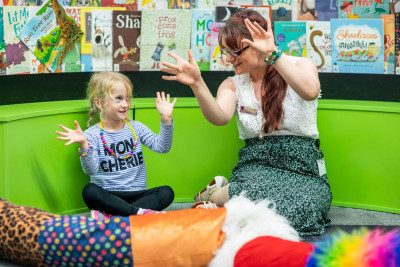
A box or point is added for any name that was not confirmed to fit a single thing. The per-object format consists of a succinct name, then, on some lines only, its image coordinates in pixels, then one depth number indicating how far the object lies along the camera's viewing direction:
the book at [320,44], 3.70
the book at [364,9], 3.67
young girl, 2.95
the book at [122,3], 3.59
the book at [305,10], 3.69
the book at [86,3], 3.52
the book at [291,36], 3.70
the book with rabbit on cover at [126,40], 3.64
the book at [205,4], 3.67
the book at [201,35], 3.69
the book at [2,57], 3.29
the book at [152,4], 3.65
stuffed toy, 1.57
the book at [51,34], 3.38
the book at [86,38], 3.56
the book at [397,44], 3.64
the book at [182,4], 3.68
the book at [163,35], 3.68
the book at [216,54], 3.69
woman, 2.83
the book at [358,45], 3.67
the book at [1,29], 3.27
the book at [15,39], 3.29
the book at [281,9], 3.70
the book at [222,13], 3.68
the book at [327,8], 3.70
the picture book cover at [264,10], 3.69
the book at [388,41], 3.65
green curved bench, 3.08
